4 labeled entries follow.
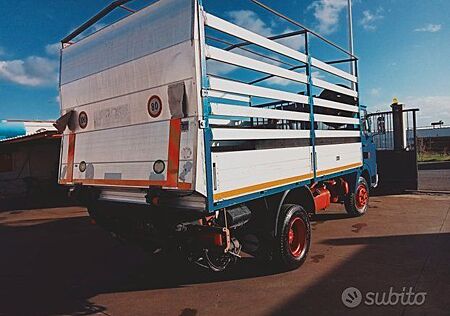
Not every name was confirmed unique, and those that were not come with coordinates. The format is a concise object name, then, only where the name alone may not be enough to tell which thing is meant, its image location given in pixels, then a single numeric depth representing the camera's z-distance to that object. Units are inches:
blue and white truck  139.0
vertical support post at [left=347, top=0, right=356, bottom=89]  594.9
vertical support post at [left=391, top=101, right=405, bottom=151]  444.8
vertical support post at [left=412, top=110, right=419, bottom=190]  423.5
